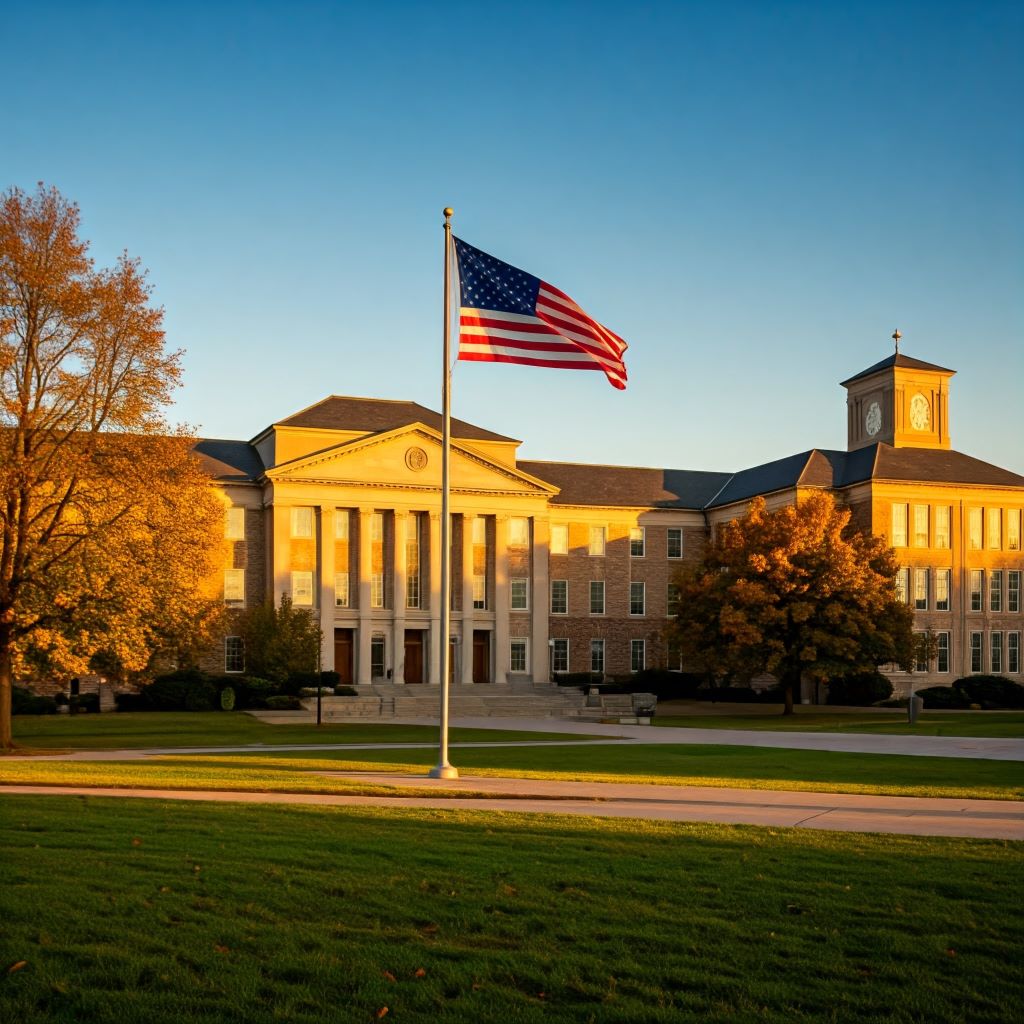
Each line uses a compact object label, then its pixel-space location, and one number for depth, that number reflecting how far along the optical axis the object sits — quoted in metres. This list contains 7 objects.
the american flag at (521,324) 22.42
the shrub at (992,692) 64.75
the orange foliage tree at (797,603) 53.59
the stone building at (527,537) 66.19
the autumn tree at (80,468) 30.38
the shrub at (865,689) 63.59
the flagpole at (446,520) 22.45
